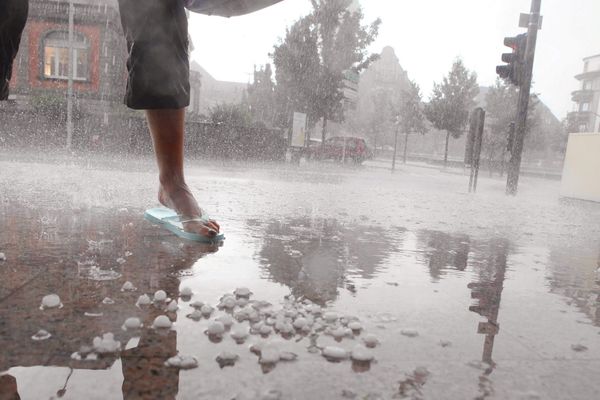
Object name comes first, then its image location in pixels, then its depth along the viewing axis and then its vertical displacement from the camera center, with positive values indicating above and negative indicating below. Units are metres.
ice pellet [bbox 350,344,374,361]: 1.04 -0.44
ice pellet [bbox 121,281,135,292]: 1.40 -0.45
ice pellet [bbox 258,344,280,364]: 1.00 -0.44
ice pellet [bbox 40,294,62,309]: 1.22 -0.44
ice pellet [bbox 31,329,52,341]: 1.03 -0.45
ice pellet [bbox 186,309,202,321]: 1.22 -0.45
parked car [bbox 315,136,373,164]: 20.77 -0.17
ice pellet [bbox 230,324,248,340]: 1.11 -0.45
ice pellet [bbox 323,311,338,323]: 1.28 -0.45
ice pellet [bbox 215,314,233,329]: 1.18 -0.44
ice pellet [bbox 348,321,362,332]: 1.22 -0.44
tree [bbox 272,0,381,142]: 19.23 +3.44
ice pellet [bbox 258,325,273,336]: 1.16 -0.45
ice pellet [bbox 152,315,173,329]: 1.14 -0.44
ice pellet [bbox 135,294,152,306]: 1.29 -0.45
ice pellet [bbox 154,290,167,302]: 1.32 -0.44
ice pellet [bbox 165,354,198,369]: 0.95 -0.44
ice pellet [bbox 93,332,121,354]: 0.99 -0.44
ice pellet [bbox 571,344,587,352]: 1.19 -0.44
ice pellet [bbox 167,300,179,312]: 1.26 -0.45
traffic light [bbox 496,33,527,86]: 7.88 +1.57
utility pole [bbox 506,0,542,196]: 7.77 +0.98
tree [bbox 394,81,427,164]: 30.12 +2.36
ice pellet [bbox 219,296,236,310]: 1.32 -0.45
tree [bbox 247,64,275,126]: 27.80 +2.89
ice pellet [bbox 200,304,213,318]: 1.25 -0.45
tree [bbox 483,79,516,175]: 26.39 +2.57
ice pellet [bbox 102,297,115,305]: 1.28 -0.45
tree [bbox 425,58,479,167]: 26.48 +2.90
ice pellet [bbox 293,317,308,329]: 1.21 -0.44
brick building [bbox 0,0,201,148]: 20.94 +2.91
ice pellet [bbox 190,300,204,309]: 1.31 -0.45
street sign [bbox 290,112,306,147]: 15.80 +0.37
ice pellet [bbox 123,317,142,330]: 1.13 -0.44
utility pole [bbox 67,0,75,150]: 13.35 +0.18
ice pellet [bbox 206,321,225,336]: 1.12 -0.44
